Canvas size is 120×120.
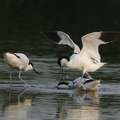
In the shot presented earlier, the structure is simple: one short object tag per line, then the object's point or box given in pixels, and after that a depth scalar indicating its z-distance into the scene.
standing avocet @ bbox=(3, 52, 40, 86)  16.64
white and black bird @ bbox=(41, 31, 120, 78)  16.89
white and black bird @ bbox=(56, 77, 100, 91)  16.08
